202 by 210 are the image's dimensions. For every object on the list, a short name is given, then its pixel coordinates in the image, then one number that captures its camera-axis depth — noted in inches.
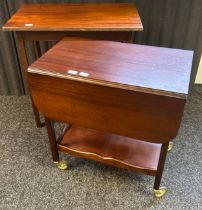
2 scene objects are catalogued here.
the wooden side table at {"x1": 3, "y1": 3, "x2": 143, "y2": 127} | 51.0
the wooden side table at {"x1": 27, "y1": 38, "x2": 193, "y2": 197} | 38.7
